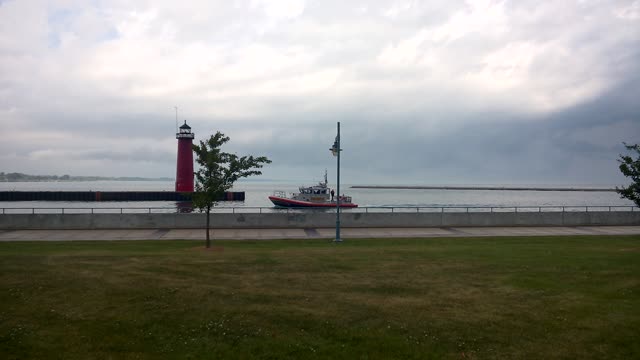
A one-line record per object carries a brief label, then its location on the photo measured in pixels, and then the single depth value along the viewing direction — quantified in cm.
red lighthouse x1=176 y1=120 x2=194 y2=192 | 6875
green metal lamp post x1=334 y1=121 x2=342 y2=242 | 2603
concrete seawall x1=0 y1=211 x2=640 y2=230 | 3238
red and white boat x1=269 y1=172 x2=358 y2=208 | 7638
